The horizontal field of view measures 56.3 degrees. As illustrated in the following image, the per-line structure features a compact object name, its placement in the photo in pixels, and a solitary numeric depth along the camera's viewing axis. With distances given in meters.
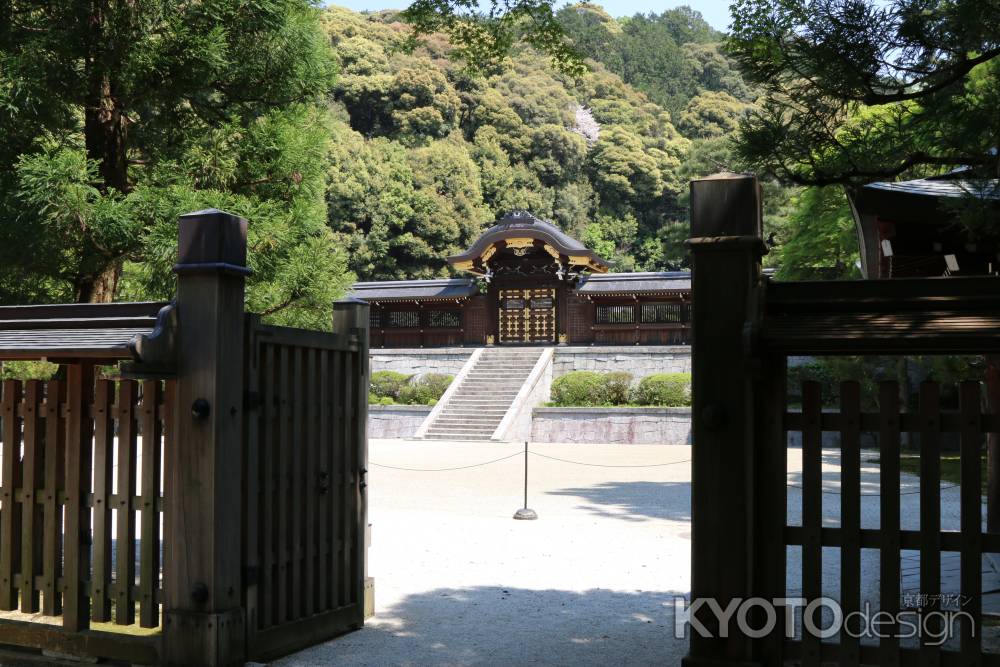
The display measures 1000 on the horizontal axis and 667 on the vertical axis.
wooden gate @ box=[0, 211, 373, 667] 4.17
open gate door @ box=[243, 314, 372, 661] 4.45
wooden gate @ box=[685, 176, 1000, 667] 3.65
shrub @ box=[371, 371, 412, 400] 27.55
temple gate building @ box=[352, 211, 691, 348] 31.38
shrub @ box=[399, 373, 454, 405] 26.97
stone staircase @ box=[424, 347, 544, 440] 23.59
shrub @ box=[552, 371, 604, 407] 25.11
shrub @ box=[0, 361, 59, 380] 11.73
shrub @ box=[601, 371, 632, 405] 24.81
